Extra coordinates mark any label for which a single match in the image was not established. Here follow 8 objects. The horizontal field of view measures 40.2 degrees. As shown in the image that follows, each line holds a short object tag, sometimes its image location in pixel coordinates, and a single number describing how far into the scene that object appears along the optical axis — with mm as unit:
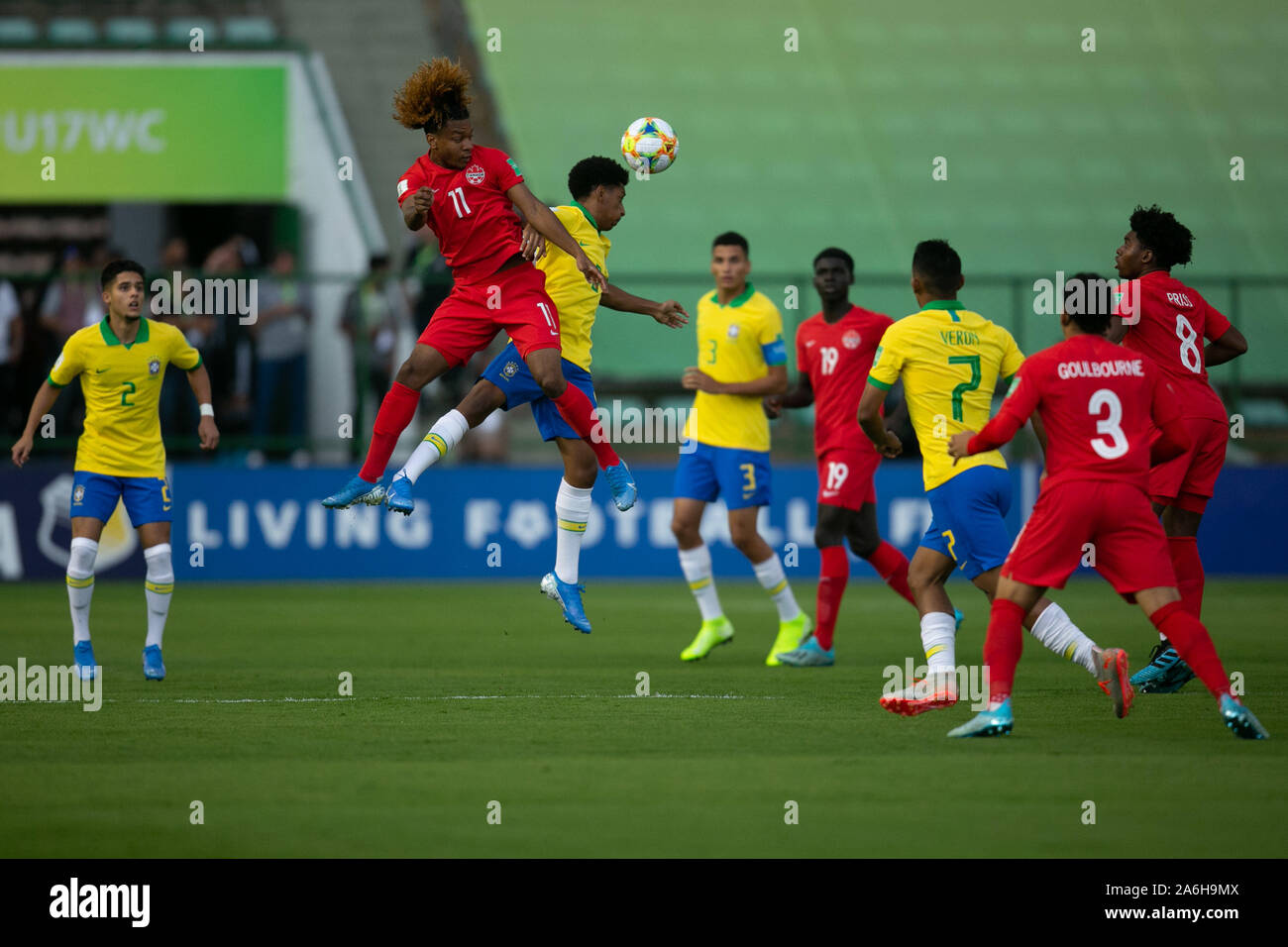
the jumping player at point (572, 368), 9727
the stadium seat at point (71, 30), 21125
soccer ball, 10367
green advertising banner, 20094
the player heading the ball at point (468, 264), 9141
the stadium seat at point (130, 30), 21520
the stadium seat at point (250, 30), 22156
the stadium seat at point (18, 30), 22642
